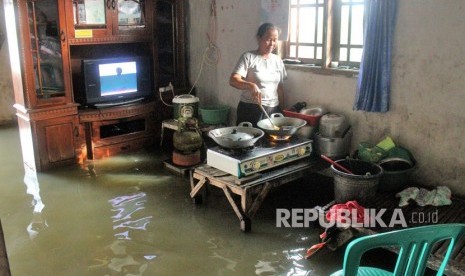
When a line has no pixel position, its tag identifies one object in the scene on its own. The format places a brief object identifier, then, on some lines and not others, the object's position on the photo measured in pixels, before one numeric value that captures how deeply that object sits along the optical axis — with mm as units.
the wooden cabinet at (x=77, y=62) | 4672
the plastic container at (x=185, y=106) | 5414
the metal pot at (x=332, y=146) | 4086
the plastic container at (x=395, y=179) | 3576
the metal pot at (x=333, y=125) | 4125
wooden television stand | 5230
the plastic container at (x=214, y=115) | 5352
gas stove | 3488
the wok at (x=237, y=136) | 3533
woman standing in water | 4066
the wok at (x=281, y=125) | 3822
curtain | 3736
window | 4242
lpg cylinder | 4758
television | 5117
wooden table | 3461
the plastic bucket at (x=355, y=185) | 3305
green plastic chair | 1642
